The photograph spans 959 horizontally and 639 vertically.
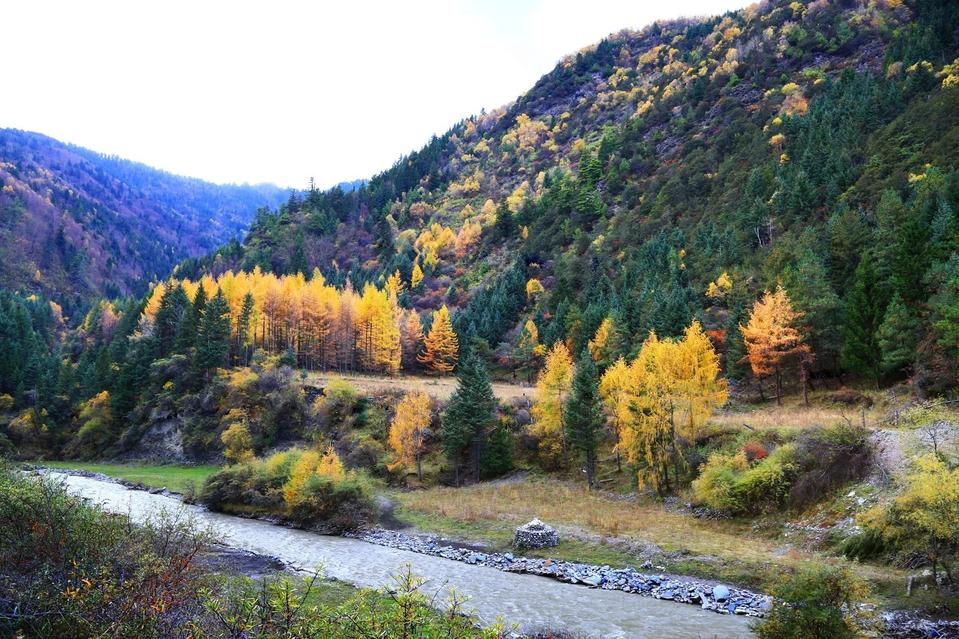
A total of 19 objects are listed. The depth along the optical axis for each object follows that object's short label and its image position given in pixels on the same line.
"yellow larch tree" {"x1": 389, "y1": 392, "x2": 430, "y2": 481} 56.38
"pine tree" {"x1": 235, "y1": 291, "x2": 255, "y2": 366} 86.19
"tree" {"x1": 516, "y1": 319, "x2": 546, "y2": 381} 84.31
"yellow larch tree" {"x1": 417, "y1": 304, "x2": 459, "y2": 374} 92.75
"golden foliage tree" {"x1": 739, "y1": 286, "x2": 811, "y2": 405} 48.62
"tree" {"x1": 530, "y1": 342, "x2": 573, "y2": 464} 53.50
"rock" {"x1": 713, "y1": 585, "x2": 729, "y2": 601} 22.88
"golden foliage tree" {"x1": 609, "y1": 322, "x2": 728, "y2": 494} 41.91
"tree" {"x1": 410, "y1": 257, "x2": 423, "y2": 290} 138.25
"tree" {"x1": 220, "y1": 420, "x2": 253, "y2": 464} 64.19
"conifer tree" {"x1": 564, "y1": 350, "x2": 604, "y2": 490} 48.41
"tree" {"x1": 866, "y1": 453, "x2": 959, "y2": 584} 17.44
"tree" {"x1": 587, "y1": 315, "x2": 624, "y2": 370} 65.75
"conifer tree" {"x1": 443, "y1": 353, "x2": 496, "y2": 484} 55.03
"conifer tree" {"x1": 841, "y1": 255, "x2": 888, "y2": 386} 45.09
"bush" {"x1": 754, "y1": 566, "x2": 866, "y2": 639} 14.20
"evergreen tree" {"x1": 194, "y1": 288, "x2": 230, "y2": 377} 78.38
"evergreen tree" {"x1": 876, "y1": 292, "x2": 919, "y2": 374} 41.16
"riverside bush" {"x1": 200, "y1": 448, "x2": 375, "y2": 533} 40.81
